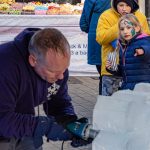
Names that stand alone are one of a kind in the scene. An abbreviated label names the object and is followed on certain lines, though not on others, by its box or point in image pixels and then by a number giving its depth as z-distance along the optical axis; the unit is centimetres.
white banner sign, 884
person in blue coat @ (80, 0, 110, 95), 612
